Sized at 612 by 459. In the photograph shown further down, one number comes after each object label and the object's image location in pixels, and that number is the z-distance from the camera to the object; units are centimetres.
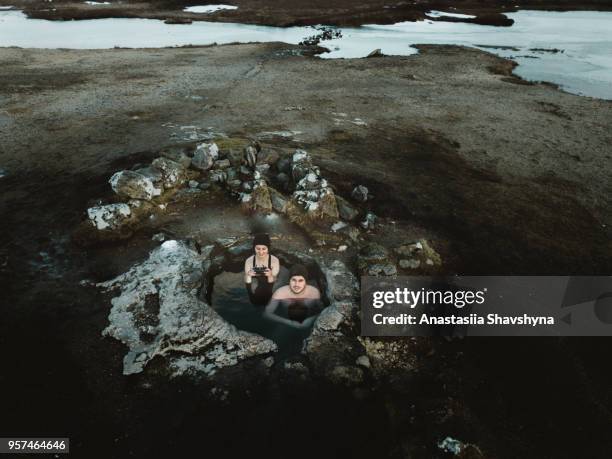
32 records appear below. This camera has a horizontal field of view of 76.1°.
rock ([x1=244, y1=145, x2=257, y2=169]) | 809
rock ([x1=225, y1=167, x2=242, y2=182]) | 768
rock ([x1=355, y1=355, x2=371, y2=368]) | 430
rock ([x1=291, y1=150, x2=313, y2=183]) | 766
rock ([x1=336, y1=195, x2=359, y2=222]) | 679
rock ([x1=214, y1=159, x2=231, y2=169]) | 798
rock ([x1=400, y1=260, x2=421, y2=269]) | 576
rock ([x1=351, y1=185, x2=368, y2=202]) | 736
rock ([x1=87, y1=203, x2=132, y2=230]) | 615
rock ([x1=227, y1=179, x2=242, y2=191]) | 742
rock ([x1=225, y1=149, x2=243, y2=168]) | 809
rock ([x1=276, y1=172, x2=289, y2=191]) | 769
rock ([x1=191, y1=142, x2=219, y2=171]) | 790
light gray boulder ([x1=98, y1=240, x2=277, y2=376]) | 427
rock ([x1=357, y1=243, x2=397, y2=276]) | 559
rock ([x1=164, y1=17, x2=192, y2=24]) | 3303
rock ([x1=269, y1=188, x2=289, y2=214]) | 684
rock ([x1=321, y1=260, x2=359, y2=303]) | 521
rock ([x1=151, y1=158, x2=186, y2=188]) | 732
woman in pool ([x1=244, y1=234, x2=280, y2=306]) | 558
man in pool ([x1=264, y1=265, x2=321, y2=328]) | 531
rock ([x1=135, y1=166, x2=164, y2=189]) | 713
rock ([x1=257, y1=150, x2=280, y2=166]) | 828
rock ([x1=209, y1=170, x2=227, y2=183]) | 760
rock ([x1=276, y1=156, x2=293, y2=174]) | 804
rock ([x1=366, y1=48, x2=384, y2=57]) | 2089
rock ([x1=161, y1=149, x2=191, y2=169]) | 796
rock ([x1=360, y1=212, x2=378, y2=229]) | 660
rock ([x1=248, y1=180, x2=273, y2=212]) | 681
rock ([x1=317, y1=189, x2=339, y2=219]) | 675
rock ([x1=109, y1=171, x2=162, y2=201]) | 684
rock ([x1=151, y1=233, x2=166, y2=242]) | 607
